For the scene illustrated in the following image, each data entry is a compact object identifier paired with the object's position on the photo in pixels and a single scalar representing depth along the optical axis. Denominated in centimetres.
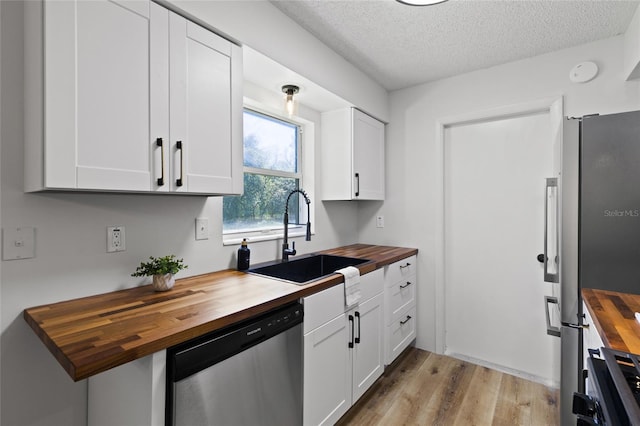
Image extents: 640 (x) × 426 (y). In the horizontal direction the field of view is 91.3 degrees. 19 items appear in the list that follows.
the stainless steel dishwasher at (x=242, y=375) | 101
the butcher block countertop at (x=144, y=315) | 86
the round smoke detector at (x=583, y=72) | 219
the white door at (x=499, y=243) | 246
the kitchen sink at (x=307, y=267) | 210
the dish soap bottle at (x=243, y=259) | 192
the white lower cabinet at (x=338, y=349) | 158
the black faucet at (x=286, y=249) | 221
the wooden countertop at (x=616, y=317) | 97
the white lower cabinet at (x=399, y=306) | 237
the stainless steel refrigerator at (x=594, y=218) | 153
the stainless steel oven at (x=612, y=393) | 66
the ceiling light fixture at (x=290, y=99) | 211
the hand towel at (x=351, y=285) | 183
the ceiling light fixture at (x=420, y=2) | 165
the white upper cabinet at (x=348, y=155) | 262
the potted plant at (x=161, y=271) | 142
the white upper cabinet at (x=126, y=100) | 104
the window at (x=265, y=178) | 217
